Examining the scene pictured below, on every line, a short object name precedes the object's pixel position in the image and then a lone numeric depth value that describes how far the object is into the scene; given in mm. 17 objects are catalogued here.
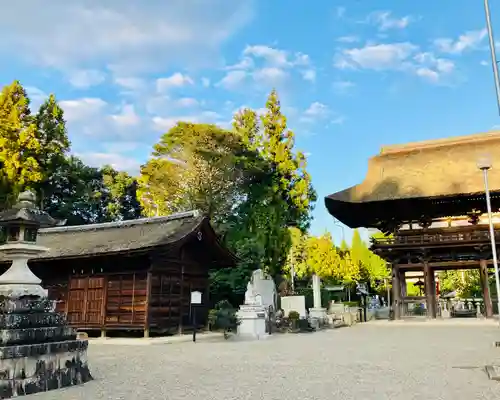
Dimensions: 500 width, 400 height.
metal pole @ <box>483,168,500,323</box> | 10312
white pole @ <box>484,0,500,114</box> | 9453
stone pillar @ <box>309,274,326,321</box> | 22797
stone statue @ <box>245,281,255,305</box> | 17944
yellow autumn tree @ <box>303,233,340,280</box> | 40531
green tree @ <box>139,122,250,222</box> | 32688
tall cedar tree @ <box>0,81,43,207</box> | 25734
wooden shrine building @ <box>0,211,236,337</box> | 16828
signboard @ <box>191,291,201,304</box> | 15805
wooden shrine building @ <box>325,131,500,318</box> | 23125
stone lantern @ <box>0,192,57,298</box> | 7215
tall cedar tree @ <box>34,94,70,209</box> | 28203
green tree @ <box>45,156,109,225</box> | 35406
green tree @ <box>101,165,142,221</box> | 41562
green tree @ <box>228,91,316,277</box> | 29016
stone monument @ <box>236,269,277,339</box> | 16916
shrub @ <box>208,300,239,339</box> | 20641
